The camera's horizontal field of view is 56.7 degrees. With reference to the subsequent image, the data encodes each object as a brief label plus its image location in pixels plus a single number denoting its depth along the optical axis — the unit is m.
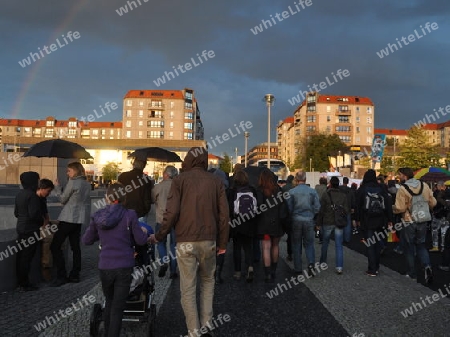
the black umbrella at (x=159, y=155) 12.01
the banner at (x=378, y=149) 32.88
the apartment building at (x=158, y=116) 110.31
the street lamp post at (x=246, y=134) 46.66
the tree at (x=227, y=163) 92.94
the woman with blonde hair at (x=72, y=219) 6.88
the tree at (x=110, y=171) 66.62
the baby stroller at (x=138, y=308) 4.36
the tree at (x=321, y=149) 82.44
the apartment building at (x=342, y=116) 118.69
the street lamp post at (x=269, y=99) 30.59
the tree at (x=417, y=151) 51.69
